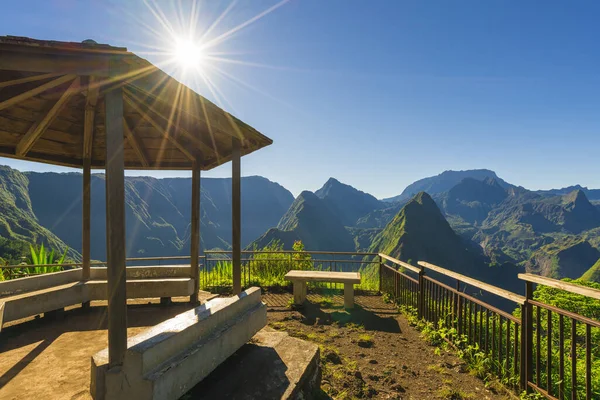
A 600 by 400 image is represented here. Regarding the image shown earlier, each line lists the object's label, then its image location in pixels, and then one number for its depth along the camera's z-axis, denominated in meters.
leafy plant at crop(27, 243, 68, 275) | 8.59
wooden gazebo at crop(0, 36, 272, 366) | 2.55
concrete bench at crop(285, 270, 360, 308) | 7.57
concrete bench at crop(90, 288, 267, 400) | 2.52
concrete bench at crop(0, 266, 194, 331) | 4.80
